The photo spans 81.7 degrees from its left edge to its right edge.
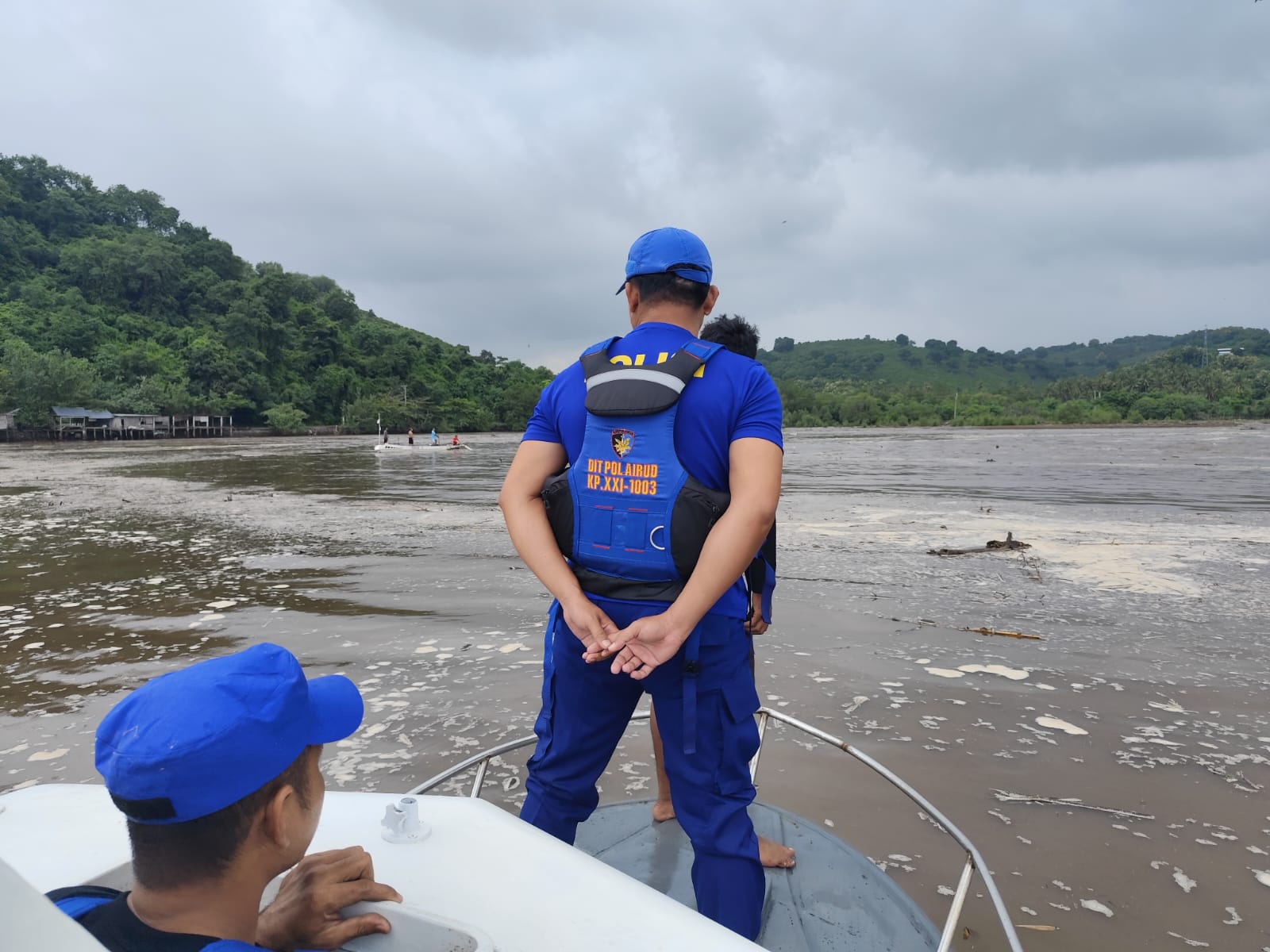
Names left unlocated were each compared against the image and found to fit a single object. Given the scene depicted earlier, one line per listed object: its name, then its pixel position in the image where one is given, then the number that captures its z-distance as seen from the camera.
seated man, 1.05
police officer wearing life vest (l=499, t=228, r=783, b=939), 1.85
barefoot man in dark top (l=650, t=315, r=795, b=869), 2.20
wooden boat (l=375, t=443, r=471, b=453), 46.15
